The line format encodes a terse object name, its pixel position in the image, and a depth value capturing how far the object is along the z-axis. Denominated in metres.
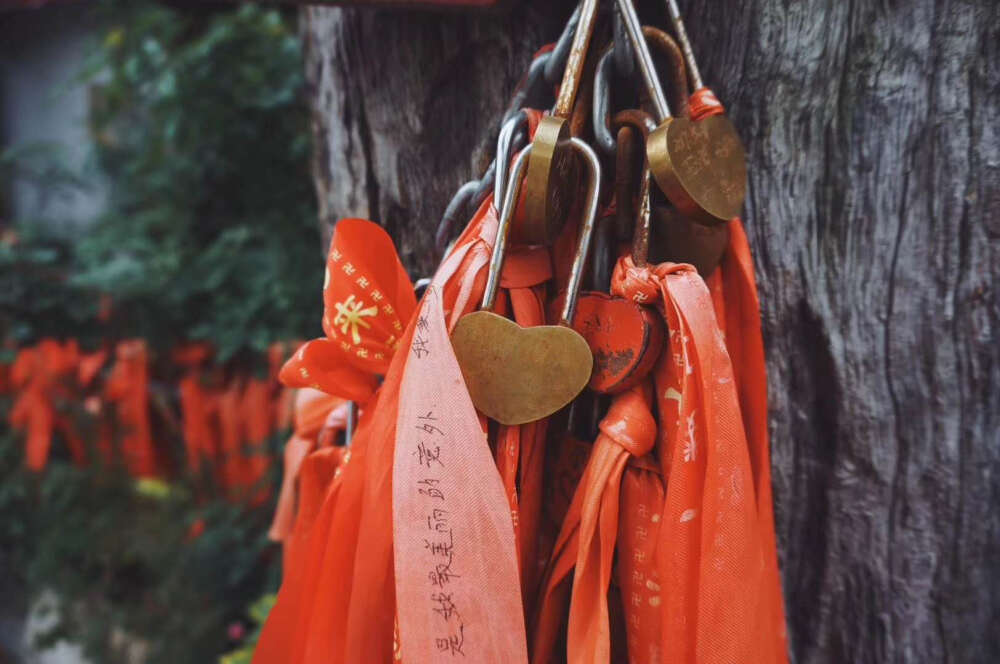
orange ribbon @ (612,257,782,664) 0.51
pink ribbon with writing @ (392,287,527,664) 0.51
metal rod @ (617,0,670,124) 0.57
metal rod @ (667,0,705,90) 0.60
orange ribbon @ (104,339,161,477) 2.21
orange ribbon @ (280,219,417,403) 0.64
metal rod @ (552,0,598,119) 0.58
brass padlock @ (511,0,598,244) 0.52
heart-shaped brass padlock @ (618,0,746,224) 0.53
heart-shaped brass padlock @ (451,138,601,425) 0.53
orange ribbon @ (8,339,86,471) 2.30
